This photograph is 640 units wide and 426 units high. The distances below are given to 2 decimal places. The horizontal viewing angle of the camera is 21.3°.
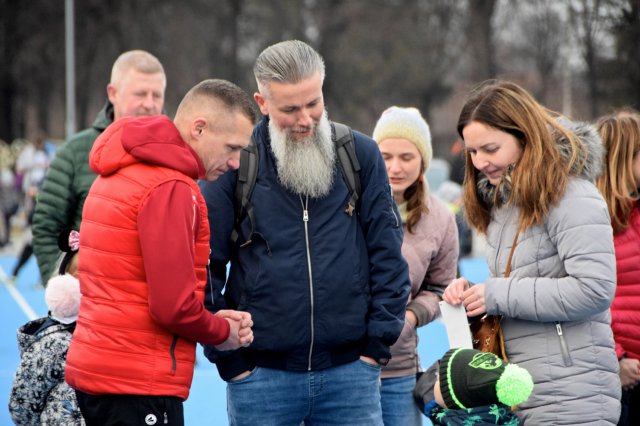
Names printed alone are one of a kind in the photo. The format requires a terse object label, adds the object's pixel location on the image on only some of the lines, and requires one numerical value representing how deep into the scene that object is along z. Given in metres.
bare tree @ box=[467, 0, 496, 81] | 52.23
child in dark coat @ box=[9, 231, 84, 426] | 7.53
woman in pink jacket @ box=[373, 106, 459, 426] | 8.22
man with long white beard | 6.65
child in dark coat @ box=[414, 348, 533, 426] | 6.02
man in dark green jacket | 9.83
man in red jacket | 5.96
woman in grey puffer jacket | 6.38
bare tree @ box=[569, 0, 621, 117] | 40.31
